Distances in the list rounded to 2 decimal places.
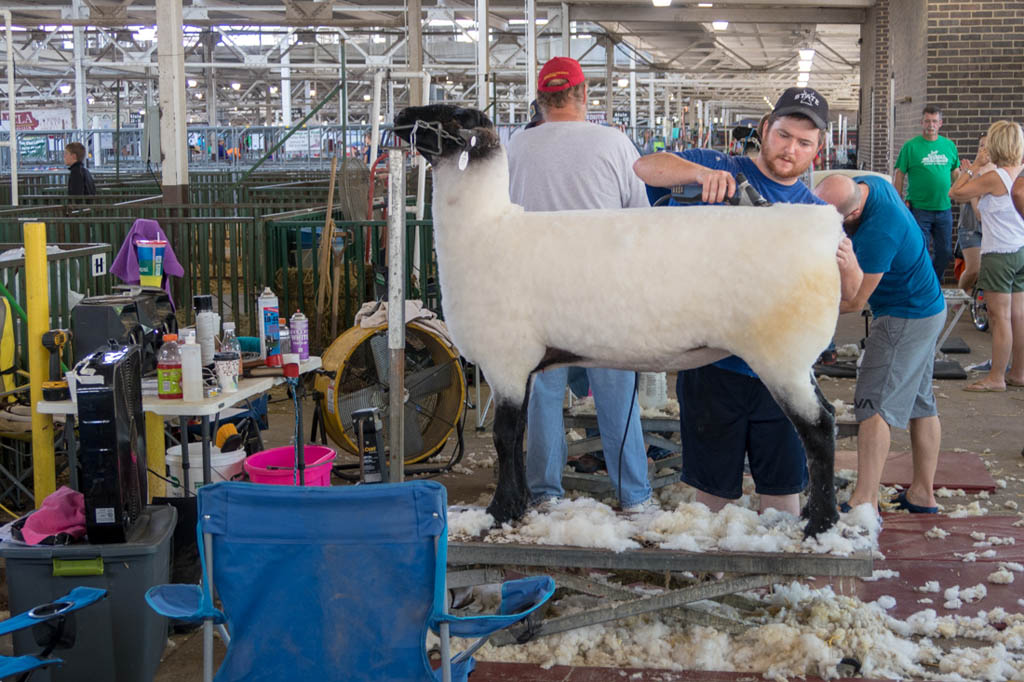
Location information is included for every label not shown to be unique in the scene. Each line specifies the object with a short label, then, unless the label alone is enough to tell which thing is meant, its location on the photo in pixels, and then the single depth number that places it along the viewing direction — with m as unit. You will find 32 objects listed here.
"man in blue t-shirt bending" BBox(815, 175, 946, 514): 4.82
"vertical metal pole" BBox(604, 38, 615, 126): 27.05
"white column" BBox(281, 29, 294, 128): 28.64
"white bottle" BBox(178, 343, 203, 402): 4.47
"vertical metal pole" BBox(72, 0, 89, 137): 24.50
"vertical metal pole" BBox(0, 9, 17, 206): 9.88
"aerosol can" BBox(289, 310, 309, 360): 5.22
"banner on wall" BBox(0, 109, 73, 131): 35.03
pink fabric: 3.63
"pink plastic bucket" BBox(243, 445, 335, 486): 4.72
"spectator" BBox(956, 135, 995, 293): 10.39
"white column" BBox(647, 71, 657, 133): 30.41
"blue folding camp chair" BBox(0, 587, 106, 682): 2.79
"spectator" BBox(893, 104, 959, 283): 11.48
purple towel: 6.63
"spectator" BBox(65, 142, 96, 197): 13.81
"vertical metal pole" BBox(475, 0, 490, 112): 12.82
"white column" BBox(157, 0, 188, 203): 10.61
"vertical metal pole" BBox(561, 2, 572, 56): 21.49
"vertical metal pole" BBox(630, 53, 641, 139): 28.19
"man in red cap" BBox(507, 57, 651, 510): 4.48
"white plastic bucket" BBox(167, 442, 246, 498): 4.96
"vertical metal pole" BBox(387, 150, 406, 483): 3.38
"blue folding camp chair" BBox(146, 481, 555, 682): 2.70
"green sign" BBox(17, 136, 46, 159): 27.92
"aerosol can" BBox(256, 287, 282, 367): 5.15
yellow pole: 4.52
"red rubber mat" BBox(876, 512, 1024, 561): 4.76
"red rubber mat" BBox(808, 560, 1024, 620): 4.20
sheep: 3.18
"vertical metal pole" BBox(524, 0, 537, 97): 16.88
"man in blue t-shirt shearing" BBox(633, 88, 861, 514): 3.52
